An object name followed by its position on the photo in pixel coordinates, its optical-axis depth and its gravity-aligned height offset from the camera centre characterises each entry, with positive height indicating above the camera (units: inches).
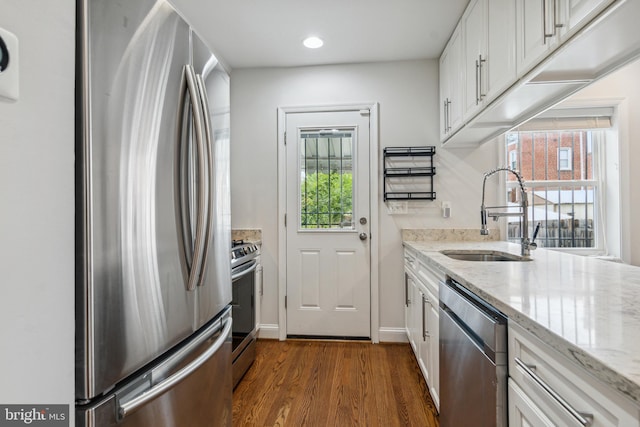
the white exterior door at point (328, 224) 113.3 -3.6
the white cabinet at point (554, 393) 22.0 -15.0
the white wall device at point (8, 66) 21.9 +10.8
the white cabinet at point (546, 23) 40.2 +27.2
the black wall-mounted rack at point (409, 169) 109.8 +15.9
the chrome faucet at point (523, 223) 70.1 -2.3
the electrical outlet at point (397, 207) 111.7 +2.5
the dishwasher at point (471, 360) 36.9 -20.6
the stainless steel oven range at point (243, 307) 82.6 -26.7
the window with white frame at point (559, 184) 96.6 +9.4
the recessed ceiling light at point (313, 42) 98.7 +55.4
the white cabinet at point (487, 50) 58.5 +34.8
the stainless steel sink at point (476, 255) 80.0 -11.1
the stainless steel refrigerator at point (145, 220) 27.6 -0.5
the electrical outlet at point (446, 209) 109.5 +1.4
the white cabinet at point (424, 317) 66.8 -26.6
